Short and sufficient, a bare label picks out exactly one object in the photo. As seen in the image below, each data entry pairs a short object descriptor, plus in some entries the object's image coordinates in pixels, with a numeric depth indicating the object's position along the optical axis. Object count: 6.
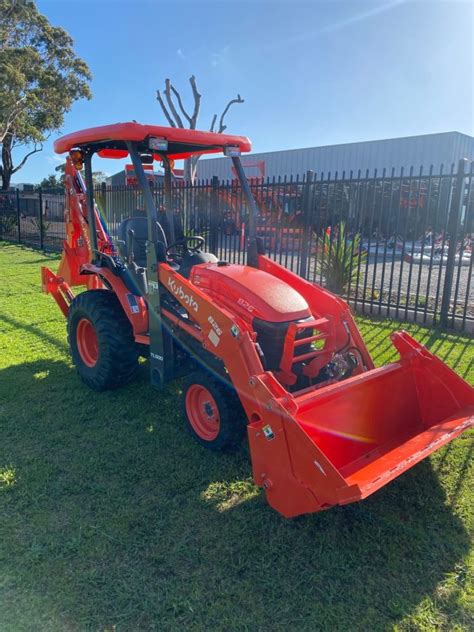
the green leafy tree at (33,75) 23.00
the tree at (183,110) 18.73
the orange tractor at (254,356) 2.58
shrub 8.04
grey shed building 21.33
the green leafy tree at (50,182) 45.78
